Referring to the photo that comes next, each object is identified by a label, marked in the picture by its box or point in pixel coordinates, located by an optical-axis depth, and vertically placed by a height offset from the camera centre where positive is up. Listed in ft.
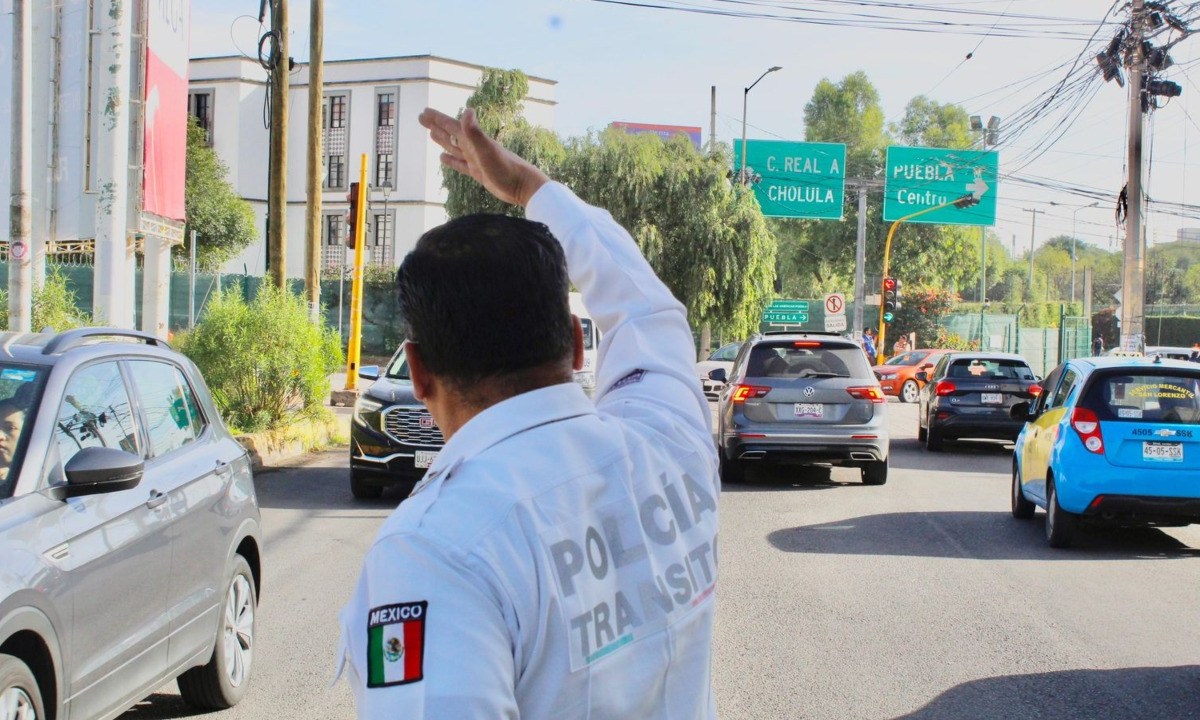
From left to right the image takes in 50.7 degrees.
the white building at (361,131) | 197.67 +27.25
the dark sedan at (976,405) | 63.67 -4.36
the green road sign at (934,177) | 118.62 +13.17
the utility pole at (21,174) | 38.65 +3.60
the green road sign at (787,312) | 158.51 +0.07
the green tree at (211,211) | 168.55 +11.60
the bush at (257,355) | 50.93 -2.35
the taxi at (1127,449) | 33.22 -3.36
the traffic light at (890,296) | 133.90 +2.09
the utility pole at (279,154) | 62.39 +7.12
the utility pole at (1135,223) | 71.05 +5.65
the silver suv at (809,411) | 46.93 -3.62
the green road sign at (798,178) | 114.83 +12.38
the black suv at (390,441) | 38.93 -4.27
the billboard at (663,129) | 278.67 +40.48
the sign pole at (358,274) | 69.82 +1.46
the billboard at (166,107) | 50.42 +8.06
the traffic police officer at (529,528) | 4.56 -0.88
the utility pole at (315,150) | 67.46 +8.07
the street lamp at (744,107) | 120.78 +21.93
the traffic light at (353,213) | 69.97 +4.91
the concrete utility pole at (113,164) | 41.34 +4.21
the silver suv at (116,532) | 13.16 -2.85
